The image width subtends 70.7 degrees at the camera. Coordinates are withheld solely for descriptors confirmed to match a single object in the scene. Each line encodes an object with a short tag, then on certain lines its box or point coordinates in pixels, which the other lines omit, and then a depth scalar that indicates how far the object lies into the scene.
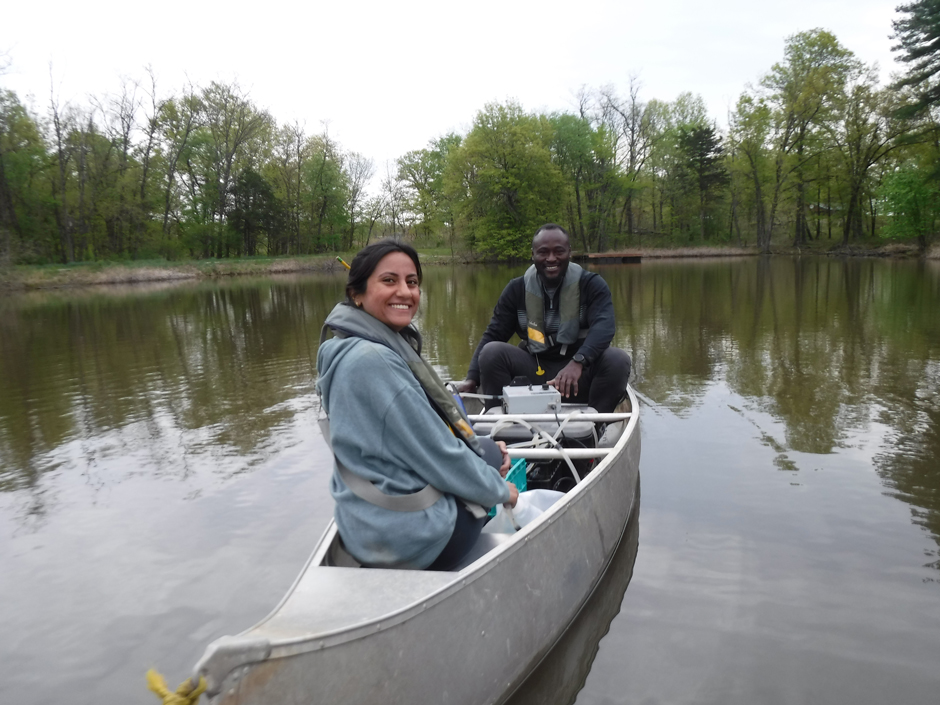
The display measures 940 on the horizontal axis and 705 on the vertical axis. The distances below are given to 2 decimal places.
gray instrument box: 4.16
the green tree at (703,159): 48.09
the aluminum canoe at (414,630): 1.60
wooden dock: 41.44
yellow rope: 1.51
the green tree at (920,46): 27.77
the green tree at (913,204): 33.28
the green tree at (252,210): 46.06
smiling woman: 1.87
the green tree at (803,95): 38.03
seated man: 4.41
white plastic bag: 2.64
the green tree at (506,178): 42.12
